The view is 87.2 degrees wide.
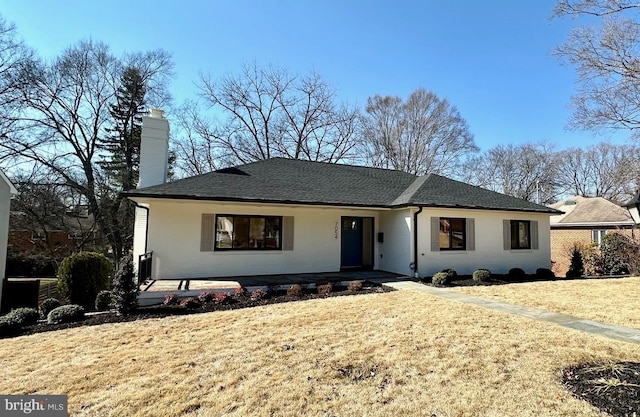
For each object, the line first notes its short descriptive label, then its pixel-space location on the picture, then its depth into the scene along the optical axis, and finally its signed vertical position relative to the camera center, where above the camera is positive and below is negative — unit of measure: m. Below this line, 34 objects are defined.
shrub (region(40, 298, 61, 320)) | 7.05 -1.61
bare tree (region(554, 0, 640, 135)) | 7.63 +4.82
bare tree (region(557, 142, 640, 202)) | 31.20 +7.13
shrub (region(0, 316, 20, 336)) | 5.69 -1.64
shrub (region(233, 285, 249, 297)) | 7.90 -1.33
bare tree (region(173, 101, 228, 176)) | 23.42 +6.37
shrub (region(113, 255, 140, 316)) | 6.59 -1.12
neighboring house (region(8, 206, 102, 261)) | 17.25 -0.01
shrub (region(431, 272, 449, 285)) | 9.78 -1.15
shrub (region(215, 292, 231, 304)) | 7.44 -1.40
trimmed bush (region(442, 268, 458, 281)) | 10.06 -1.03
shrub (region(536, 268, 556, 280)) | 11.84 -1.15
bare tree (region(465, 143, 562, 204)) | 33.47 +7.14
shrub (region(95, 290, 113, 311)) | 7.56 -1.54
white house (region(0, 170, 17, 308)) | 8.99 +0.61
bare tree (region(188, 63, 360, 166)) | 23.78 +8.56
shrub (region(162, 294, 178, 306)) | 7.45 -1.46
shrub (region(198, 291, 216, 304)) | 7.53 -1.40
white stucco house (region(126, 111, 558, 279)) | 9.86 +0.48
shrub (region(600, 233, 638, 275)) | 13.51 -0.41
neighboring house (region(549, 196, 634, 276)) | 17.31 +0.92
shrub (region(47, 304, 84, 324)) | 6.20 -1.53
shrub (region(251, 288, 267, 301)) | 7.84 -1.38
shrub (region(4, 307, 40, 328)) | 5.92 -1.55
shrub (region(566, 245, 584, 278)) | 13.09 -0.99
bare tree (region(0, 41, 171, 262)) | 17.33 +6.58
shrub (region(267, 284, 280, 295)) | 8.28 -1.32
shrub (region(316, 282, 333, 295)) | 8.47 -1.32
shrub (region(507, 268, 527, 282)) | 11.23 -1.15
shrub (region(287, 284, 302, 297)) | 8.24 -1.33
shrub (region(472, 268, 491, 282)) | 10.29 -1.09
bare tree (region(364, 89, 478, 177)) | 26.53 +8.33
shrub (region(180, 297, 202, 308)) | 7.19 -1.47
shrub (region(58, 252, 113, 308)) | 8.07 -1.11
